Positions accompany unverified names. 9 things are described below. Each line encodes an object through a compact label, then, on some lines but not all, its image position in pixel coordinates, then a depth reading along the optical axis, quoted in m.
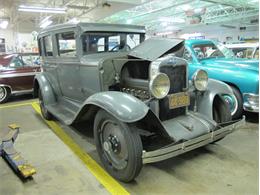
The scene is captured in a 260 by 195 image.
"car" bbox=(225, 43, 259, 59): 6.24
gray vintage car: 2.42
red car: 6.46
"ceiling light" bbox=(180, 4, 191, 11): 12.36
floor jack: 2.62
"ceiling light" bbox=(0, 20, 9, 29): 15.16
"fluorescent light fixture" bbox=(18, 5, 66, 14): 9.43
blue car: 4.30
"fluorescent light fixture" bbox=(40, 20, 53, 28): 15.11
